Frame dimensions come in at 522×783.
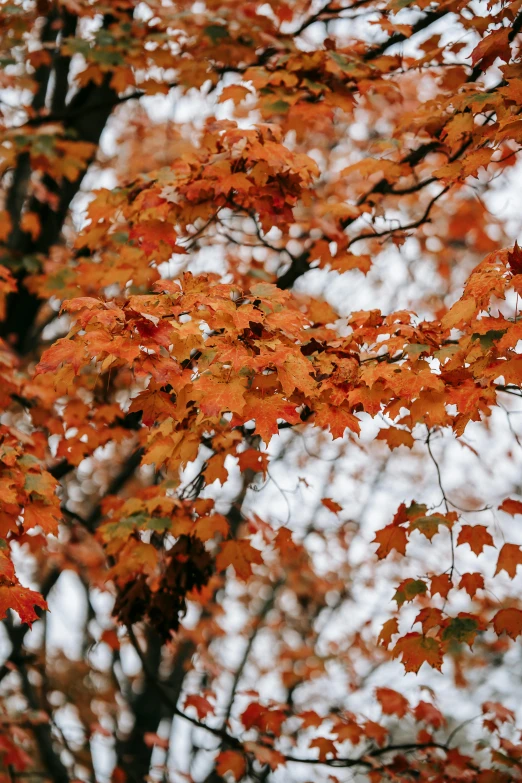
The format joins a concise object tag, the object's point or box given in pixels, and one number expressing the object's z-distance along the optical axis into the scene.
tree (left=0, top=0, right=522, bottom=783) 5.66
